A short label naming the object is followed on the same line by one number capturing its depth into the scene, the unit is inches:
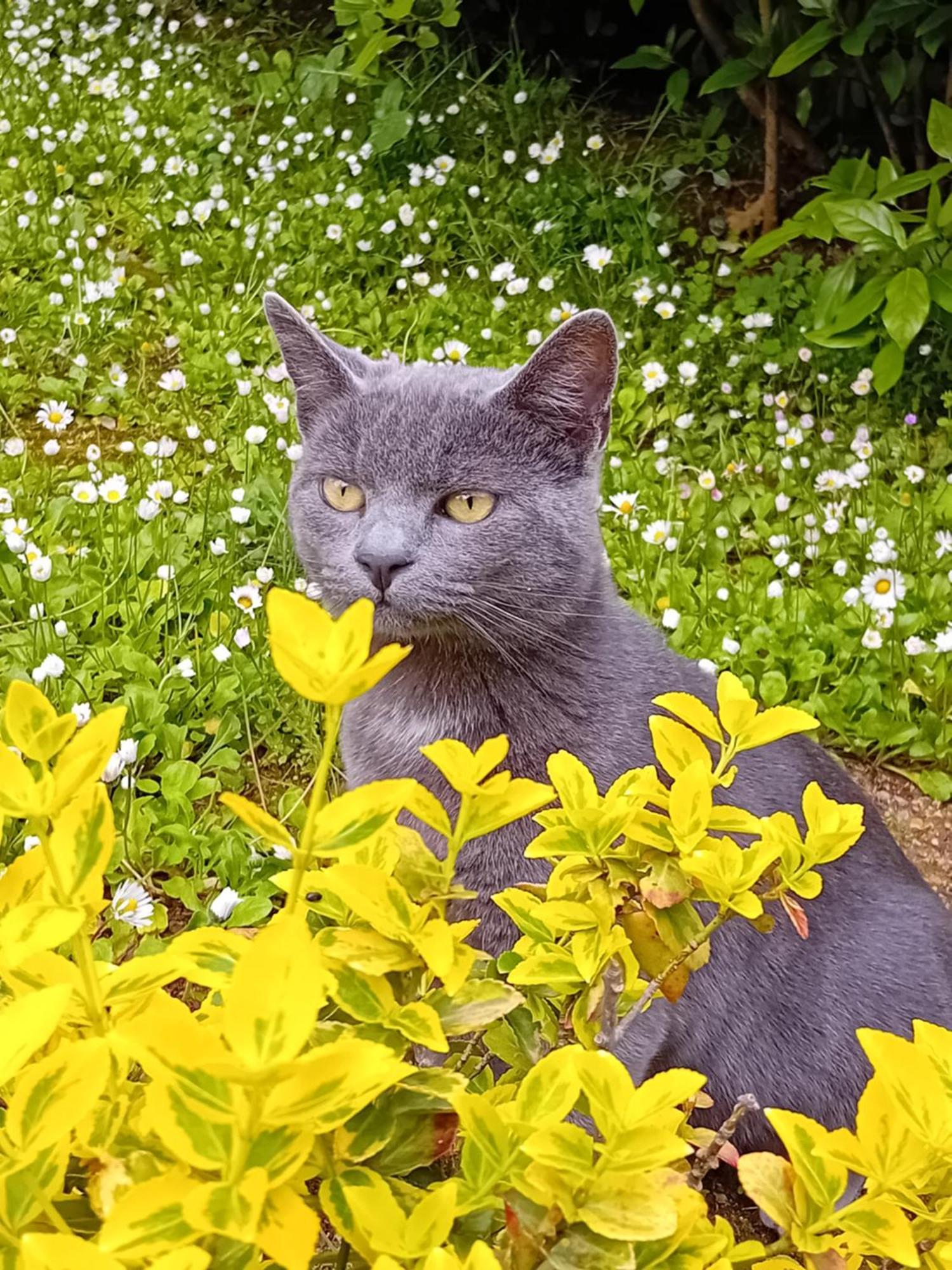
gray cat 15.4
